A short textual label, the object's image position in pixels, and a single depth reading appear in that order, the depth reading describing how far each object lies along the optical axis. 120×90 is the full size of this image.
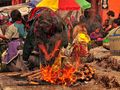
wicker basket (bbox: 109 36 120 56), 9.32
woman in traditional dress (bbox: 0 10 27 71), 9.59
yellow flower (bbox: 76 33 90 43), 12.36
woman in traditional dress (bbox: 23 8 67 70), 8.27
